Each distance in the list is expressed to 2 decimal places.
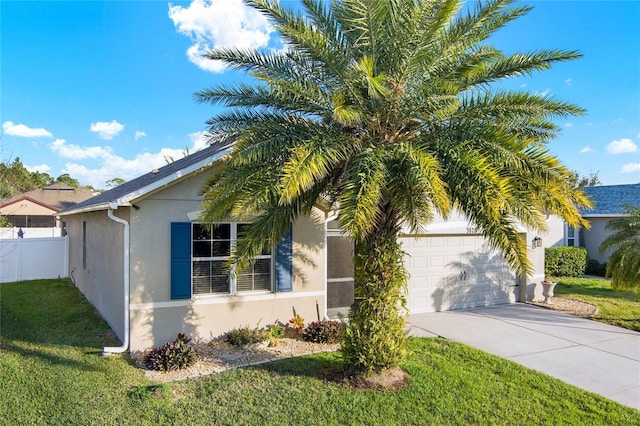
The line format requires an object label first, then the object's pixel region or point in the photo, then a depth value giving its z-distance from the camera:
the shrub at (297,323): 8.93
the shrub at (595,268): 19.75
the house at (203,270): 7.72
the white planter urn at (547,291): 12.61
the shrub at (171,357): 6.84
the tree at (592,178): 43.53
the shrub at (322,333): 8.45
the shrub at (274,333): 8.17
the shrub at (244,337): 8.09
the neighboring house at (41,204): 32.34
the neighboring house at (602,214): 20.14
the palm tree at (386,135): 5.26
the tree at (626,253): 10.43
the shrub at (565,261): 18.41
